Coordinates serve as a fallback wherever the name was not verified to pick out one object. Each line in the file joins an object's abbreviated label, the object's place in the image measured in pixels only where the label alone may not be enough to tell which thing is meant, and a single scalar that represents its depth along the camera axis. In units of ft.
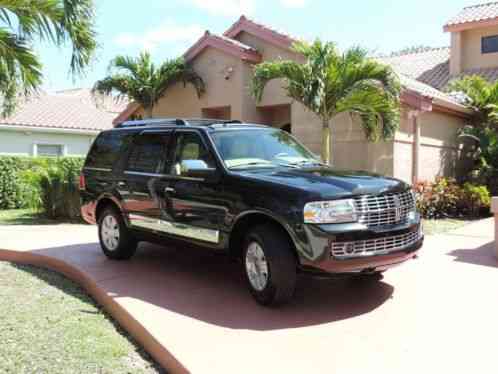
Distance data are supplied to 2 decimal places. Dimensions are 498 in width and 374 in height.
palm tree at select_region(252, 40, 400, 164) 36.06
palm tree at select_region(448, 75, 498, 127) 47.32
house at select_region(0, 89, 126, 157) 70.76
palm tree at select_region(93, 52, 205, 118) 50.98
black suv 15.69
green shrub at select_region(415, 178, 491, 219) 40.93
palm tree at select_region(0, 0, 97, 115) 27.20
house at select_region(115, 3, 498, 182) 40.96
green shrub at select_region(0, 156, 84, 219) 40.50
